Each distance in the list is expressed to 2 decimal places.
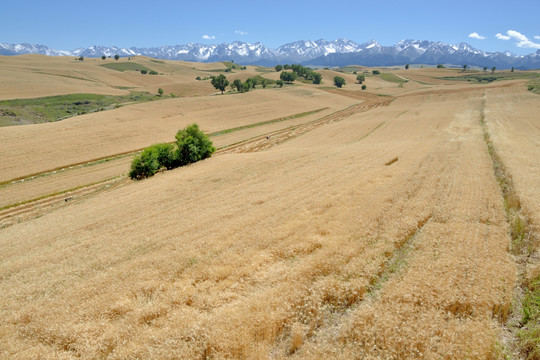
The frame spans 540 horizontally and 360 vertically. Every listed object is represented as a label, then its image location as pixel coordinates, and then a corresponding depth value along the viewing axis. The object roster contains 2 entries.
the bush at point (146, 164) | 40.25
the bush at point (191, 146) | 44.94
